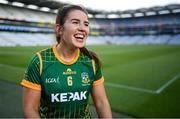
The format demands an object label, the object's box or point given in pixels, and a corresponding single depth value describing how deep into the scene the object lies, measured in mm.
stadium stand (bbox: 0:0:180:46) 55344
